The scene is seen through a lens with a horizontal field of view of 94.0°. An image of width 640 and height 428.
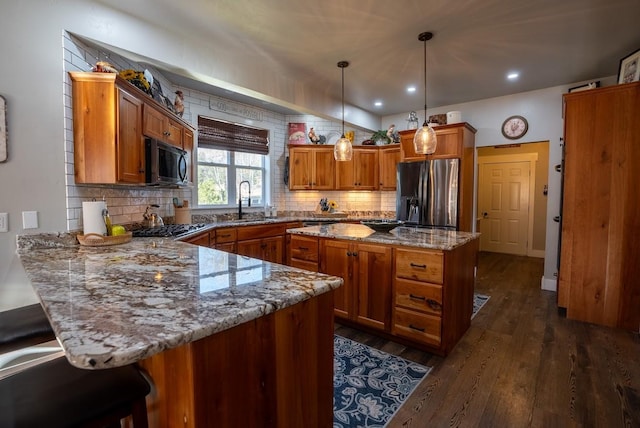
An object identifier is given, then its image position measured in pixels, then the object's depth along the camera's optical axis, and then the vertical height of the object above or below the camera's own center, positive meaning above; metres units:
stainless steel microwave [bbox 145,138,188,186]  2.52 +0.32
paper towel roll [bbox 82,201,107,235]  2.10 -0.14
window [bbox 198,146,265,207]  4.34 +0.37
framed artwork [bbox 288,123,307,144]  5.20 +1.15
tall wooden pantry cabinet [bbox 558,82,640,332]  2.74 -0.06
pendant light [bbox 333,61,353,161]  3.24 +0.54
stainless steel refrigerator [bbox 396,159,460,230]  4.11 +0.11
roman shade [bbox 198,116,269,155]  4.23 +0.95
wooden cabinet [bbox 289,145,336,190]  5.07 +0.57
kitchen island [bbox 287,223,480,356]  2.26 -0.65
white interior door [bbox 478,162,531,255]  6.21 -0.11
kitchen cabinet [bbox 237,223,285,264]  3.94 -0.59
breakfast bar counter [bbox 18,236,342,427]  0.73 -0.34
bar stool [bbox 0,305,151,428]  0.81 -0.59
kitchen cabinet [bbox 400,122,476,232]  4.11 +0.68
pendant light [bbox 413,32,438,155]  2.68 +0.55
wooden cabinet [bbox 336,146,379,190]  5.20 +0.52
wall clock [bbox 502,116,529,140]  4.20 +1.05
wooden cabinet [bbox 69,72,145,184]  2.13 +0.51
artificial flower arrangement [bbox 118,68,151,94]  2.41 +0.98
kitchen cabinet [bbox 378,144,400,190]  5.06 +0.60
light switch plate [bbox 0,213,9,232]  1.86 -0.16
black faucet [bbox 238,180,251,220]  4.57 +0.01
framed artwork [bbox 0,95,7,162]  1.84 +0.42
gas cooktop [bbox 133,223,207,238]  2.56 -0.30
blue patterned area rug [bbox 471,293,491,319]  3.25 -1.19
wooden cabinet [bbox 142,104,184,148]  2.51 +0.68
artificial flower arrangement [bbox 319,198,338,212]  5.30 -0.10
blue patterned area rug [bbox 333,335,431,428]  1.71 -1.22
